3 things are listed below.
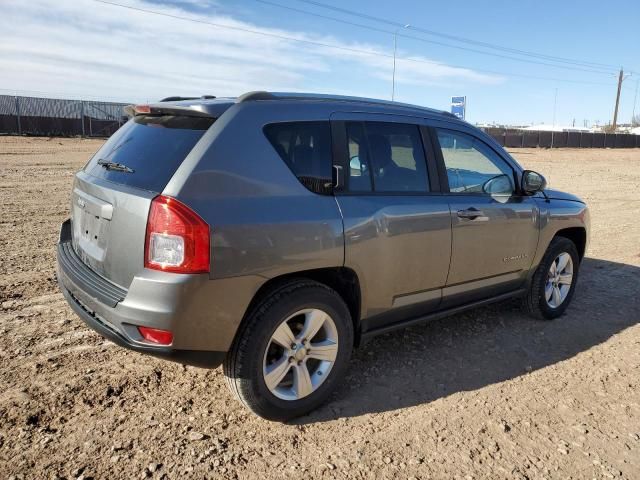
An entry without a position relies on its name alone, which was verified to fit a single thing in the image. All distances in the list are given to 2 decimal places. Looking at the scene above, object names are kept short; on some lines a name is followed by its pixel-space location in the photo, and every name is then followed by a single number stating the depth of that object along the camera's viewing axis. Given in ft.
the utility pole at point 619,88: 231.91
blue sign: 95.20
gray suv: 8.68
